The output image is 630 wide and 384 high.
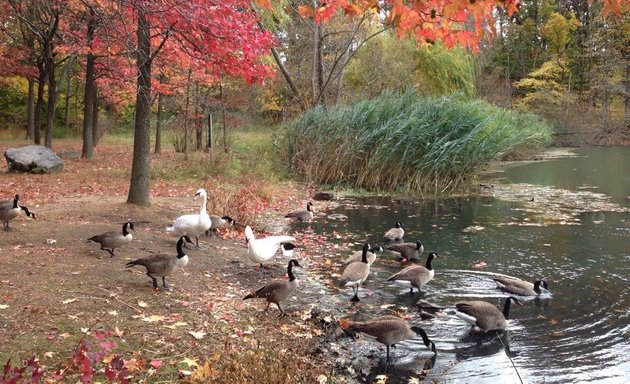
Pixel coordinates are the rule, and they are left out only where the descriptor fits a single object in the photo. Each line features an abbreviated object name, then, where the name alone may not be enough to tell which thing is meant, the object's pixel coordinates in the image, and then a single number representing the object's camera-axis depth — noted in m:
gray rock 17.52
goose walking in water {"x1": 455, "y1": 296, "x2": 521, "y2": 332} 7.02
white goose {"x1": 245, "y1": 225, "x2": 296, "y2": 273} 8.92
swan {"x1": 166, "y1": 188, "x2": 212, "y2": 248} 9.37
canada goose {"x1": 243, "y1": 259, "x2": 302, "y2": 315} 7.10
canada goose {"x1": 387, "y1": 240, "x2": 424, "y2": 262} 10.39
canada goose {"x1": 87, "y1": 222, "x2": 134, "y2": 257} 7.99
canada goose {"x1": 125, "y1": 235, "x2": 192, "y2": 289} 7.00
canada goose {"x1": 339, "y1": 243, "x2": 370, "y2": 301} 8.25
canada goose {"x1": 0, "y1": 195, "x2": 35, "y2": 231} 8.59
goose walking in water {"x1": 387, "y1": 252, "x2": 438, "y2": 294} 8.51
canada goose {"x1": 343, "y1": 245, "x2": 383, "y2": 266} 9.49
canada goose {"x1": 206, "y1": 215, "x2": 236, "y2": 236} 10.81
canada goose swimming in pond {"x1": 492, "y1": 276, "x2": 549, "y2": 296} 8.50
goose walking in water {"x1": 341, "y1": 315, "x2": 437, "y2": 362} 6.22
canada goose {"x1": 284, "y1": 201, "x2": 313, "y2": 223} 13.74
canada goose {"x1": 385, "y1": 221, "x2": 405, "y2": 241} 12.23
